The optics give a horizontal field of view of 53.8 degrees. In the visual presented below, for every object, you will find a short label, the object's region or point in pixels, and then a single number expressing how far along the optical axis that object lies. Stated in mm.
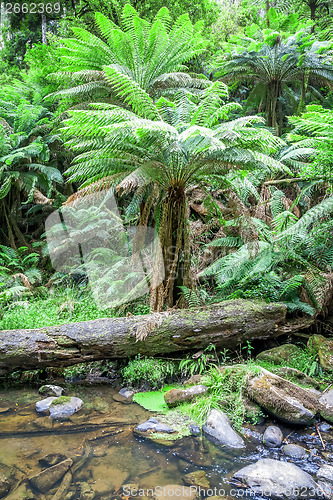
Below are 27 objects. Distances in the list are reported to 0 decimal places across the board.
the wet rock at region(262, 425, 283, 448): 2746
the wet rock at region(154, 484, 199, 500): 2174
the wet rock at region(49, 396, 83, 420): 3229
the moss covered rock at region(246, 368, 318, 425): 2953
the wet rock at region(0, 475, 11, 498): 2187
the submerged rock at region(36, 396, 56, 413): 3308
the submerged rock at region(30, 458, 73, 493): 2291
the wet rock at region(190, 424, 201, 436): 2925
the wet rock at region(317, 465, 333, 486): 2310
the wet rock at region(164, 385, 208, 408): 3332
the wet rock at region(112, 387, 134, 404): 3557
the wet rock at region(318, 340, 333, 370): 3789
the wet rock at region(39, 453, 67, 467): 2511
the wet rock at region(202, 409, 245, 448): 2789
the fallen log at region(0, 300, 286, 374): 3816
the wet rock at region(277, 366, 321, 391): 3520
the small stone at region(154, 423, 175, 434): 2922
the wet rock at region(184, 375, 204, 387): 3613
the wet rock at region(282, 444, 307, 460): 2590
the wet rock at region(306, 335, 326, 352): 4045
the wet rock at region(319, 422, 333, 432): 2957
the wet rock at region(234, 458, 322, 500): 2170
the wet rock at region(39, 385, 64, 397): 3648
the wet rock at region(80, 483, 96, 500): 2189
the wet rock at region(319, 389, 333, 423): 3059
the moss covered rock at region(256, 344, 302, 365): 3990
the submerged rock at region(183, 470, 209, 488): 2304
